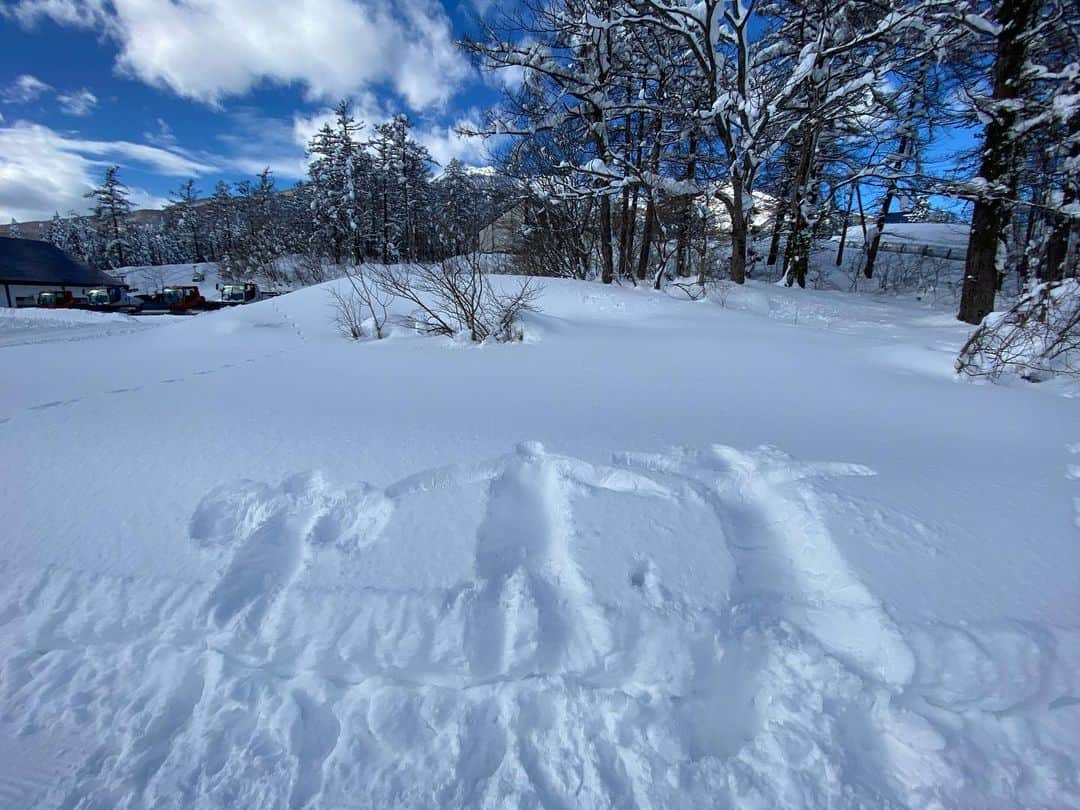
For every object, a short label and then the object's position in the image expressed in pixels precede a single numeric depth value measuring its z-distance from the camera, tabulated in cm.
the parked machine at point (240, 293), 2092
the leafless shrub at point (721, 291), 840
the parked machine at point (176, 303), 1855
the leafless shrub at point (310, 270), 2416
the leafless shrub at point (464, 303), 558
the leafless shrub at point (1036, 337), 379
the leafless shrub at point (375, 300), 614
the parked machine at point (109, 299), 1989
